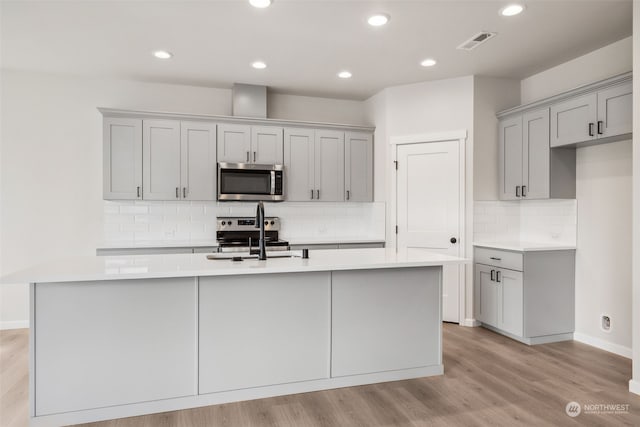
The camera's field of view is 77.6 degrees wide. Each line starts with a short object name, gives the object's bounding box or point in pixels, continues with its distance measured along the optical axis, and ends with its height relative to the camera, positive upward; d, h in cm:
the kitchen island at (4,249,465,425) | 224 -73
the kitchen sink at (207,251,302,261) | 284 -32
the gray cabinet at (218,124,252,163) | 456 +81
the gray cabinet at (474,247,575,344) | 372 -78
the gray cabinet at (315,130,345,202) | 493 +59
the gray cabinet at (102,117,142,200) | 421 +58
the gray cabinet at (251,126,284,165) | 468 +81
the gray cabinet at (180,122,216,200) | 445 +59
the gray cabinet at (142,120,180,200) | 432 +59
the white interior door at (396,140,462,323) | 443 +12
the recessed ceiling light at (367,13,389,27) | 303 +150
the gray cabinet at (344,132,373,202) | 503 +59
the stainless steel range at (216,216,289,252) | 471 -21
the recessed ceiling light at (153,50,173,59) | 372 +151
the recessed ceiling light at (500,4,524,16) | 287 +150
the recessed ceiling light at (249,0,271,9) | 281 +150
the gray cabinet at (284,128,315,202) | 481 +60
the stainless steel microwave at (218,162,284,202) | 452 +37
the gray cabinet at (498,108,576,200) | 383 +52
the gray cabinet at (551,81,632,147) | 311 +82
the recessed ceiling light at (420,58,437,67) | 394 +152
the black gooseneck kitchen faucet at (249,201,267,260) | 276 -14
